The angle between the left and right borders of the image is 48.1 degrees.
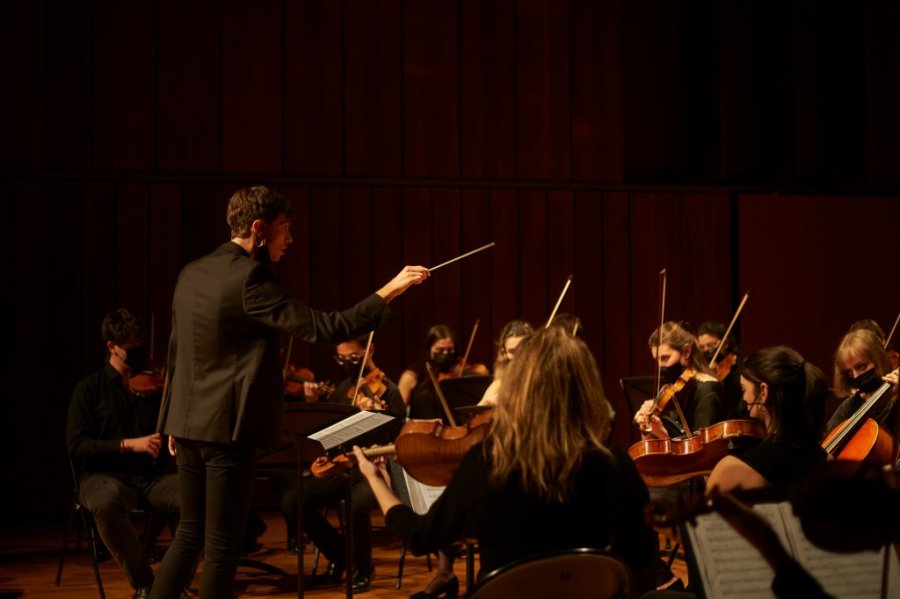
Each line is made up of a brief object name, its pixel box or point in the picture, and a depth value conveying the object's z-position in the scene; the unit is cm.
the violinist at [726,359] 536
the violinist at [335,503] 468
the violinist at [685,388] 448
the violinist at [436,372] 579
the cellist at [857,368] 425
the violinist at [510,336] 488
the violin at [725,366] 564
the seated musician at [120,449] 421
